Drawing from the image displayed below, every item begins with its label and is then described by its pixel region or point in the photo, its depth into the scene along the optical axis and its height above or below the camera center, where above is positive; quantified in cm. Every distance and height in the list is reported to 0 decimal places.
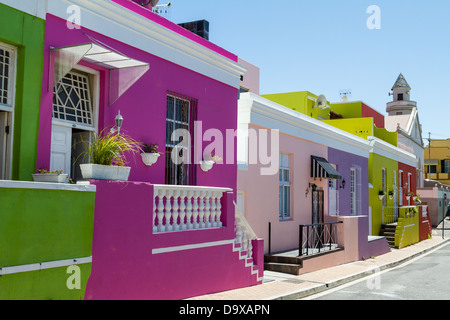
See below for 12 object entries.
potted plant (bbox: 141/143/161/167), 865 +72
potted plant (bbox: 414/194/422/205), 2880 -5
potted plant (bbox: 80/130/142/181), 677 +46
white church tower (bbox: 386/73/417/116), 5491 +1121
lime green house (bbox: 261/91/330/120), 2475 +495
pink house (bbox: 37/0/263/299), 705 +100
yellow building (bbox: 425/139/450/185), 6431 +519
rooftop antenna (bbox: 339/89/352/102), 3439 +719
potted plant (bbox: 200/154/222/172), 1026 +73
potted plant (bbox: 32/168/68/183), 645 +22
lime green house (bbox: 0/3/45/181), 657 +133
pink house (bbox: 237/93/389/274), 1262 +28
